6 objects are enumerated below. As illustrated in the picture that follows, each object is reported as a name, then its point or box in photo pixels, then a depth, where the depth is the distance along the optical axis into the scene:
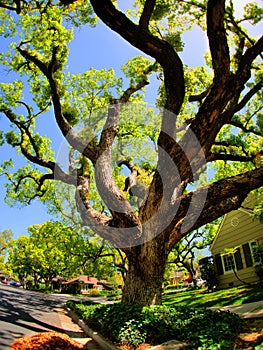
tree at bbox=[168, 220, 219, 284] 29.95
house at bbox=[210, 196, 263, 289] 16.11
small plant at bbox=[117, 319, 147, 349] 5.73
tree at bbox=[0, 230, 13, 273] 71.69
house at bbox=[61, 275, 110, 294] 52.34
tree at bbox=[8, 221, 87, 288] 23.39
